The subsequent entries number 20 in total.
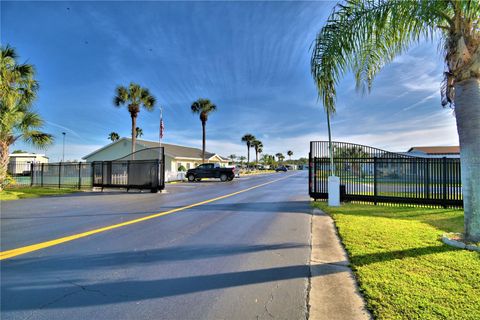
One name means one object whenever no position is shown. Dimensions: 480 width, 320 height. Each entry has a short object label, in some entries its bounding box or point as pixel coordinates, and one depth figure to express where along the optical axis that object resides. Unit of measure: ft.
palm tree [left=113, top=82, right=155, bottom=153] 77.77
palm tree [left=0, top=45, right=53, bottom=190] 47.39
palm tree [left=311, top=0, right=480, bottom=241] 16.12
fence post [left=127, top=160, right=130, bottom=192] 57.11
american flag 73.72
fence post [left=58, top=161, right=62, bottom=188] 66.98
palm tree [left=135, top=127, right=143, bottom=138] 178.91
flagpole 73.67
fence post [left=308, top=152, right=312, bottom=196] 38.87
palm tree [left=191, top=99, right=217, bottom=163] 112.68
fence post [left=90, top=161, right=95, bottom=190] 60.59
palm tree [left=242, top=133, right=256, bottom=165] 243.19
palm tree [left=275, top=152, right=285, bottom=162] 449.84
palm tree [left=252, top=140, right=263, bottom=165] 268.25
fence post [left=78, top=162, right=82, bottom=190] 63.26
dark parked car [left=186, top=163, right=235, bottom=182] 90.48
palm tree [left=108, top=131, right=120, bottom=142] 195.66
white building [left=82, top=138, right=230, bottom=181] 102.68
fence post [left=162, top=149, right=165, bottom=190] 53.73
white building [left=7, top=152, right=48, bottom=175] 93.04
